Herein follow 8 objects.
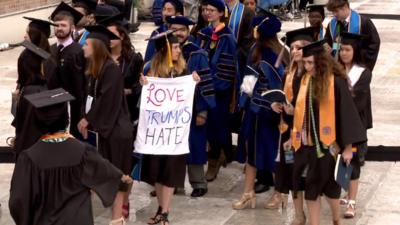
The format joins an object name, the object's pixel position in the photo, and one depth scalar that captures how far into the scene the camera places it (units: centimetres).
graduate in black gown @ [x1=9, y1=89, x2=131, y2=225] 1106
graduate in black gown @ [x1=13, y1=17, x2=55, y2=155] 1553
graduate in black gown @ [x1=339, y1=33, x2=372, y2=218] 1687
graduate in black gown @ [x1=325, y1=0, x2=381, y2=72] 2002
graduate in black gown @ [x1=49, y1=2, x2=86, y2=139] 1720
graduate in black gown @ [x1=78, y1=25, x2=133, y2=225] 1562
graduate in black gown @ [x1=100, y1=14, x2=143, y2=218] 1723
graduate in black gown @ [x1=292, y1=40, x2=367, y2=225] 1525
